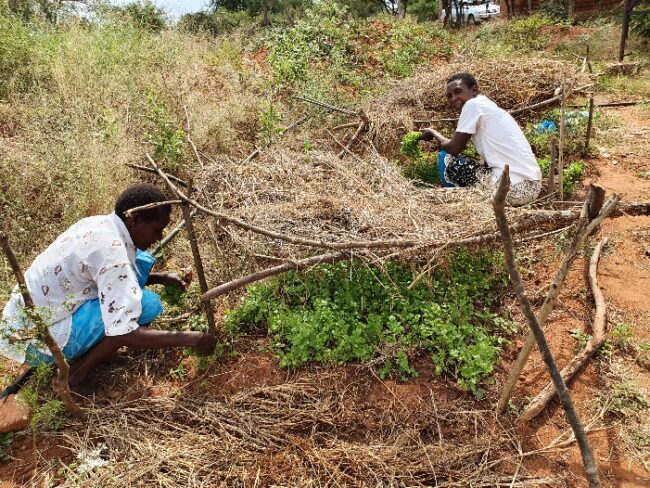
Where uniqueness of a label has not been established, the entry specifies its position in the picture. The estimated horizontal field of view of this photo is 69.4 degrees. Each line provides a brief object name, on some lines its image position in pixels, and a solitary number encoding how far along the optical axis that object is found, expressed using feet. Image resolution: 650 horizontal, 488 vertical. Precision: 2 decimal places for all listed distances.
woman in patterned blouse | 7.95
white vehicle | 54.95
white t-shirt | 12.52
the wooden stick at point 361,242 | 8.98
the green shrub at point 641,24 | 30.04
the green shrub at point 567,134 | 17.52
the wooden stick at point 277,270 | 8.50
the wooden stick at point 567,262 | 6.37
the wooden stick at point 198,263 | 8.75
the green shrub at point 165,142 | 14.61
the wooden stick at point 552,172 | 12.90
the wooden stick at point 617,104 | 22.26
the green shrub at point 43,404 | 7.32
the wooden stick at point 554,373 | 5.53
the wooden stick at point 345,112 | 16.65
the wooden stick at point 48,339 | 6.16
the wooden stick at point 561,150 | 12.94
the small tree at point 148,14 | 30.36
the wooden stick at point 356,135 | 16.37
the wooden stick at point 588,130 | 15.61
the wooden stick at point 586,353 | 7.95
